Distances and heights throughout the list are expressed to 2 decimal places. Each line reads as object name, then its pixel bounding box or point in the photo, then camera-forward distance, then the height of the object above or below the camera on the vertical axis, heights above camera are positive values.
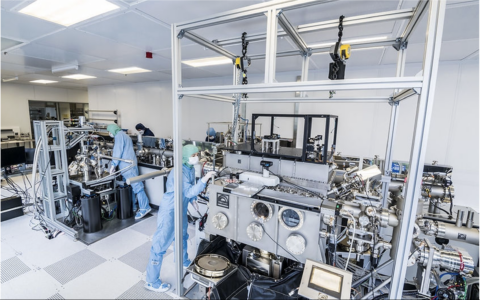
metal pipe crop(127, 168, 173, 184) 1.73 -0.46
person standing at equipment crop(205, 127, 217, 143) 4.34 -0.26
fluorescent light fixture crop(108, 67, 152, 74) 4.17 +0.90
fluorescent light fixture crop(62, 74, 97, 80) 4.87 +0.89
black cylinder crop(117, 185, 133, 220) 3.19 -1.19
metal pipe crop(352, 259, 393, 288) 1.38 -0.94
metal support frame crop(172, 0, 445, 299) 0.94 +0.19
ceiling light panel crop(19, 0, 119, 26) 1.67 +0.83
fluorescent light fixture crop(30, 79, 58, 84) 5.84 +0.89
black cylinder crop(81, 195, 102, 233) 2.79 -1.18
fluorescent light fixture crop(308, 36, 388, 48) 2.00 +0.69
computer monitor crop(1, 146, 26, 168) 3.80 -0.70
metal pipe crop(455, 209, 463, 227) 1.48 -0.59
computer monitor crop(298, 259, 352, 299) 1.05 -0.76
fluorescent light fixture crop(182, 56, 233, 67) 3.35 +0.90
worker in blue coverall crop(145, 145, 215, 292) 1.91 -0.87
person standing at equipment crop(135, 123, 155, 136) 4.79 -0.25
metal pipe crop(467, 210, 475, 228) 1.45 -0.58
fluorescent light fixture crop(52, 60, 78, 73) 3.55 +0.81
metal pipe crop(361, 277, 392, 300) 1.26 -0.91
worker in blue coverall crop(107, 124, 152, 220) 3.25 -0.63
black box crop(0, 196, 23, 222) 3.11 -1.29
